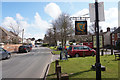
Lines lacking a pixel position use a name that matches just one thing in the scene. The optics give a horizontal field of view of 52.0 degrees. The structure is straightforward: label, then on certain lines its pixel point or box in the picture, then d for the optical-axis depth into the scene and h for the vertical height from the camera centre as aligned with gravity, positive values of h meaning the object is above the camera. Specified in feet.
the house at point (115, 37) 126.62 +5.06
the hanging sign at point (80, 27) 30.50 +3.67
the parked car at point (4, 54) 48.00 -5.24
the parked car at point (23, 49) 88.28 -5.41
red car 52.85 -4.00
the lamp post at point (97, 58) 15.92 -2.18
